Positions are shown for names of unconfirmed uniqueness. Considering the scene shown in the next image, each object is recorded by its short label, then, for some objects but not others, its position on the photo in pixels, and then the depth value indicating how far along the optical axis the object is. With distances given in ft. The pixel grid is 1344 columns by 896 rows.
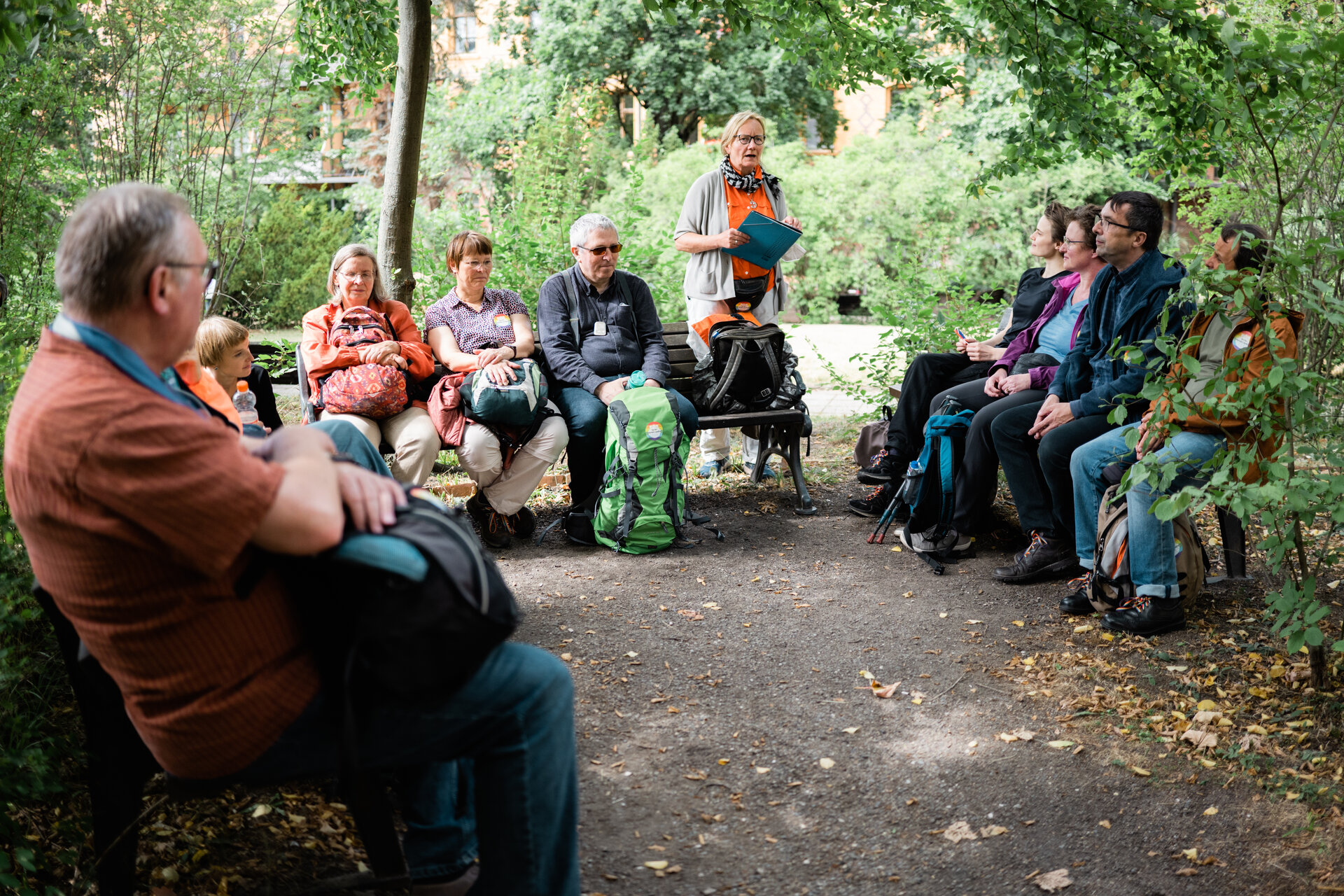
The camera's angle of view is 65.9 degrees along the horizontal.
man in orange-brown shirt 5.64
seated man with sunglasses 18.79
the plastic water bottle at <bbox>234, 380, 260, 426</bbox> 14.99
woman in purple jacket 17.48
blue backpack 17.66
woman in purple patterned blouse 17.69
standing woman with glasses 21.16
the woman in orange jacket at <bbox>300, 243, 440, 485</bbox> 16.75
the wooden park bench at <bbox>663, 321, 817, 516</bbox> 20.56
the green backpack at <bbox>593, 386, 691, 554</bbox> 17.78
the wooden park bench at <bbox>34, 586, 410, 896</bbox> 6.96
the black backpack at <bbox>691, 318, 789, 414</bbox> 20.62
